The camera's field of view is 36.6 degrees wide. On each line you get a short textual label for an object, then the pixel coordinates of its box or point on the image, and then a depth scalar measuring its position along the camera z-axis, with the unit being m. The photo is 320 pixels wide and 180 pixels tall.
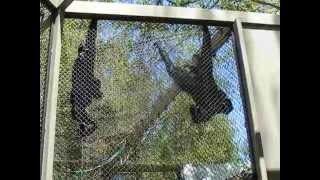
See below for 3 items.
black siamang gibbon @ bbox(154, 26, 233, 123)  2.27
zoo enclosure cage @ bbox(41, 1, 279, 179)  2.10
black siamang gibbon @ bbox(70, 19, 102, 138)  2.15
